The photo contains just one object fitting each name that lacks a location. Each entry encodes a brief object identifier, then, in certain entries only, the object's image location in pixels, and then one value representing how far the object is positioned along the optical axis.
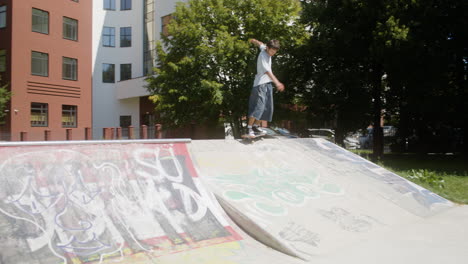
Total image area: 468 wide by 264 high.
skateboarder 6.70
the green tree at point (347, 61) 17.00
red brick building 26.55
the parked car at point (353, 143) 28.32
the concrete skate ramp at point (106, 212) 3.27
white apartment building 32.78
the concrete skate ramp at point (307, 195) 4.57
